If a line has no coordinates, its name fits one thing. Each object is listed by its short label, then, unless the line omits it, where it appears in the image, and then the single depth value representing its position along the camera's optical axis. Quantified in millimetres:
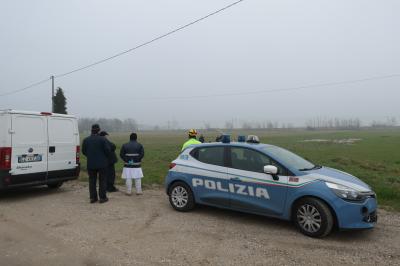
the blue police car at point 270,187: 5398
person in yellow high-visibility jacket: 8491
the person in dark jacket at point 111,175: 9394
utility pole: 29922
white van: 8023
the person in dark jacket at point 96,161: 8047
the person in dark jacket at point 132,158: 8773
